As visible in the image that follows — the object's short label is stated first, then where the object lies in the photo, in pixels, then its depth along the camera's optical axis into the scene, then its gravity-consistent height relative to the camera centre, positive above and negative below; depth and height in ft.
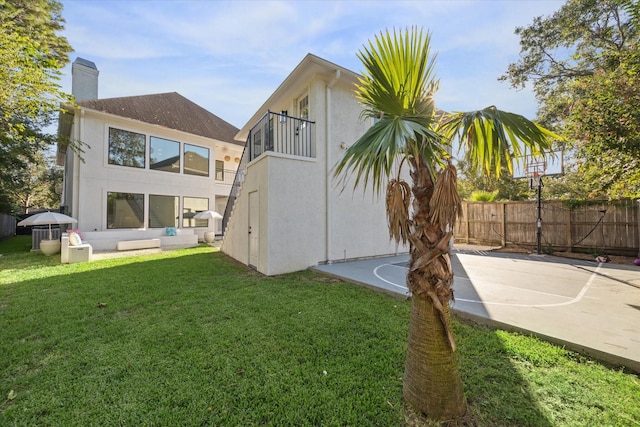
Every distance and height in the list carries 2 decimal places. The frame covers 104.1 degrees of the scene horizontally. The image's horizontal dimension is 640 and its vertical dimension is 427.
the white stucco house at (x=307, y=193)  23.56 +2.26
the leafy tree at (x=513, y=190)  58.39 +6.03
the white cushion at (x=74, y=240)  32.50 -3.30
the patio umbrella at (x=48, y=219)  33.42 -0.60
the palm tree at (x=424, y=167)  6.51 +1.32
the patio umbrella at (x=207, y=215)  48.75 -0.09
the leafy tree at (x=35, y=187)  58.39 +8.29
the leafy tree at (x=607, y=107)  14.99 +6.98
